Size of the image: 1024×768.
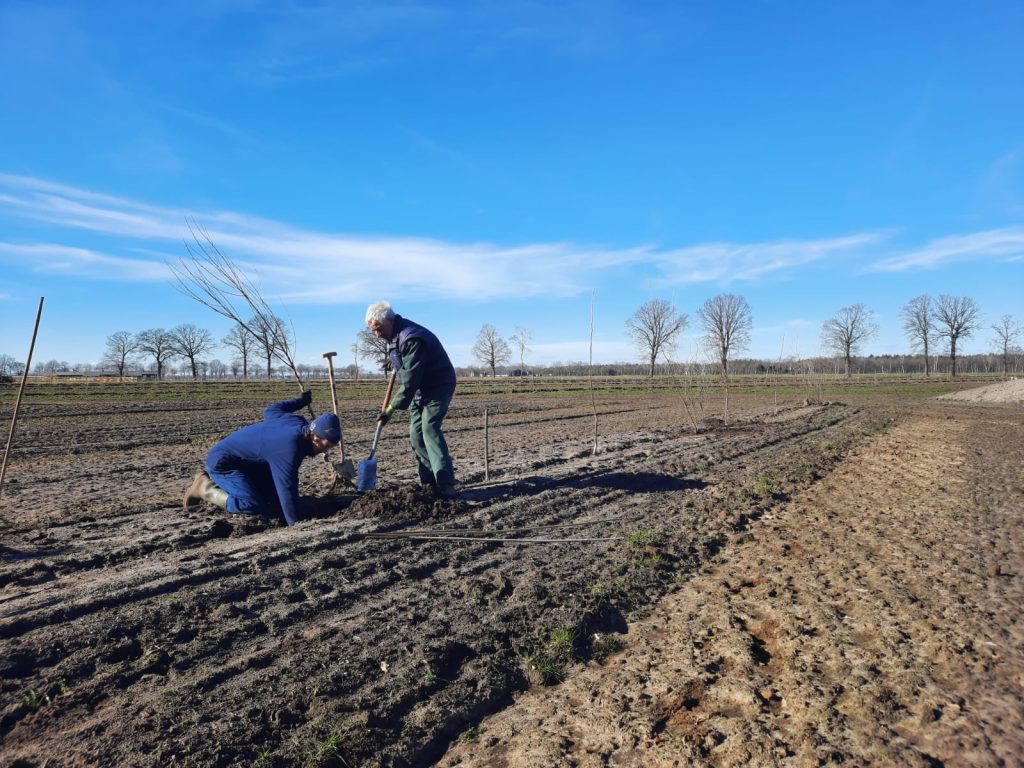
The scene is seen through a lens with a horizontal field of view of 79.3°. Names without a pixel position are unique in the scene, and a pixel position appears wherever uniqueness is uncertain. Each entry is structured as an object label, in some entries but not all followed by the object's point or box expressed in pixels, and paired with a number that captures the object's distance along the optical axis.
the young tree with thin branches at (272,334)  6.76
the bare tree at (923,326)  80.69
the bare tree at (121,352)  99.81
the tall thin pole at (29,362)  5.10
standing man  6.20
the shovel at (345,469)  6.63
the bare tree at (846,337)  80.75
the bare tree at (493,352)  110.19
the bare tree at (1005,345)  80.75
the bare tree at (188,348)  104.44
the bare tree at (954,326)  75.75
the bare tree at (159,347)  102.81
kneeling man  5.39
